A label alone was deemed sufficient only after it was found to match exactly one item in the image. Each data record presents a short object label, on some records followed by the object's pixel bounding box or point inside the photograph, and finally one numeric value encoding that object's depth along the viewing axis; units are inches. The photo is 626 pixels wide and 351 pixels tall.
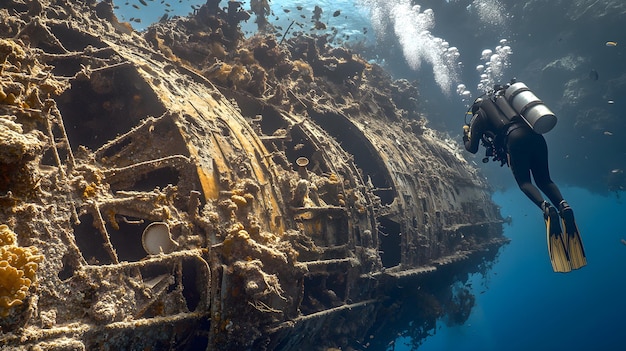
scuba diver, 250.6
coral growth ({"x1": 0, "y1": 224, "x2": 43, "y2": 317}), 106.7
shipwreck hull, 136.4
